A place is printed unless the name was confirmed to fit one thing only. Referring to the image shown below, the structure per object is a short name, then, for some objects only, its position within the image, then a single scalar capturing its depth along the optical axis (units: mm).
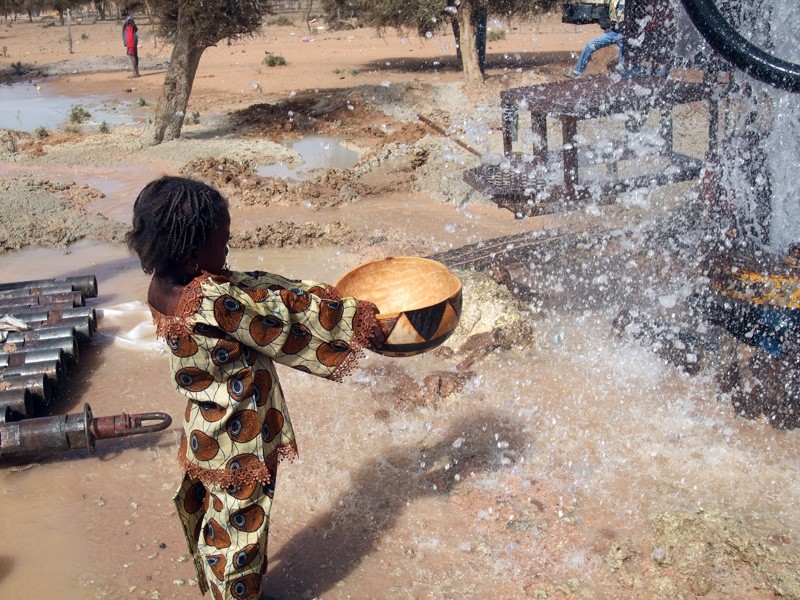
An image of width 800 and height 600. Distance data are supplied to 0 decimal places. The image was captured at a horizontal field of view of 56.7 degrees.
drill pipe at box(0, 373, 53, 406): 3994
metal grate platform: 5086
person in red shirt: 17875
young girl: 2062
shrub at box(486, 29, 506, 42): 21995
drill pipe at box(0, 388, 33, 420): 3797
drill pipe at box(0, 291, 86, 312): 4977
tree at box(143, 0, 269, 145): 10648
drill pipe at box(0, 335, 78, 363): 4414
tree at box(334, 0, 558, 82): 13797
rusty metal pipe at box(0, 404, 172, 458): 3529
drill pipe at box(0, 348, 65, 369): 4242
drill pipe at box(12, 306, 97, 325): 4770
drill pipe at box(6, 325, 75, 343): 4495
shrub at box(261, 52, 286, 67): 19616
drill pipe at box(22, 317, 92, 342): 4688
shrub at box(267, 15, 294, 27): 32250
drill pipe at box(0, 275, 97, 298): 5207
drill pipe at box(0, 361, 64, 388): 4113
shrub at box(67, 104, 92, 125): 13094
